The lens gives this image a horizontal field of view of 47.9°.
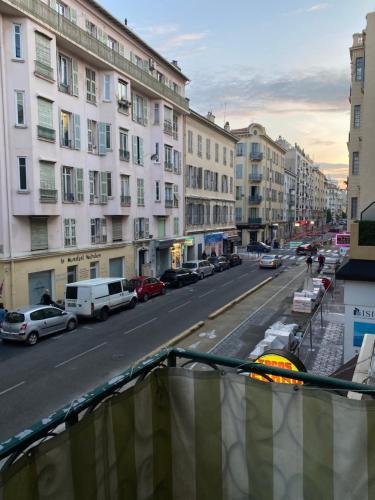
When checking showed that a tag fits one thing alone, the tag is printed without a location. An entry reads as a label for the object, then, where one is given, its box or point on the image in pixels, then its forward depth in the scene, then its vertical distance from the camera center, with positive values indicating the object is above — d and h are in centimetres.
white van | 2216 -434
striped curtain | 301 -178
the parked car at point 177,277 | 3400 -494
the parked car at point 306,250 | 5739 -465
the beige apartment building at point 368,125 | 1778 +385
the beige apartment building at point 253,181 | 7406 +630
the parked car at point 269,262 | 4475 -487
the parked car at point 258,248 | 6469 -489
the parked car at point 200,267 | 3781 -461
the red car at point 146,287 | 2831 -482
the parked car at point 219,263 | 4308 -483
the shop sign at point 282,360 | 833 -286
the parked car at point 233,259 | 4728 -492
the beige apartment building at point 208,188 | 4556 +347
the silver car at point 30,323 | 1825 -472
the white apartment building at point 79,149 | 2305 +464
